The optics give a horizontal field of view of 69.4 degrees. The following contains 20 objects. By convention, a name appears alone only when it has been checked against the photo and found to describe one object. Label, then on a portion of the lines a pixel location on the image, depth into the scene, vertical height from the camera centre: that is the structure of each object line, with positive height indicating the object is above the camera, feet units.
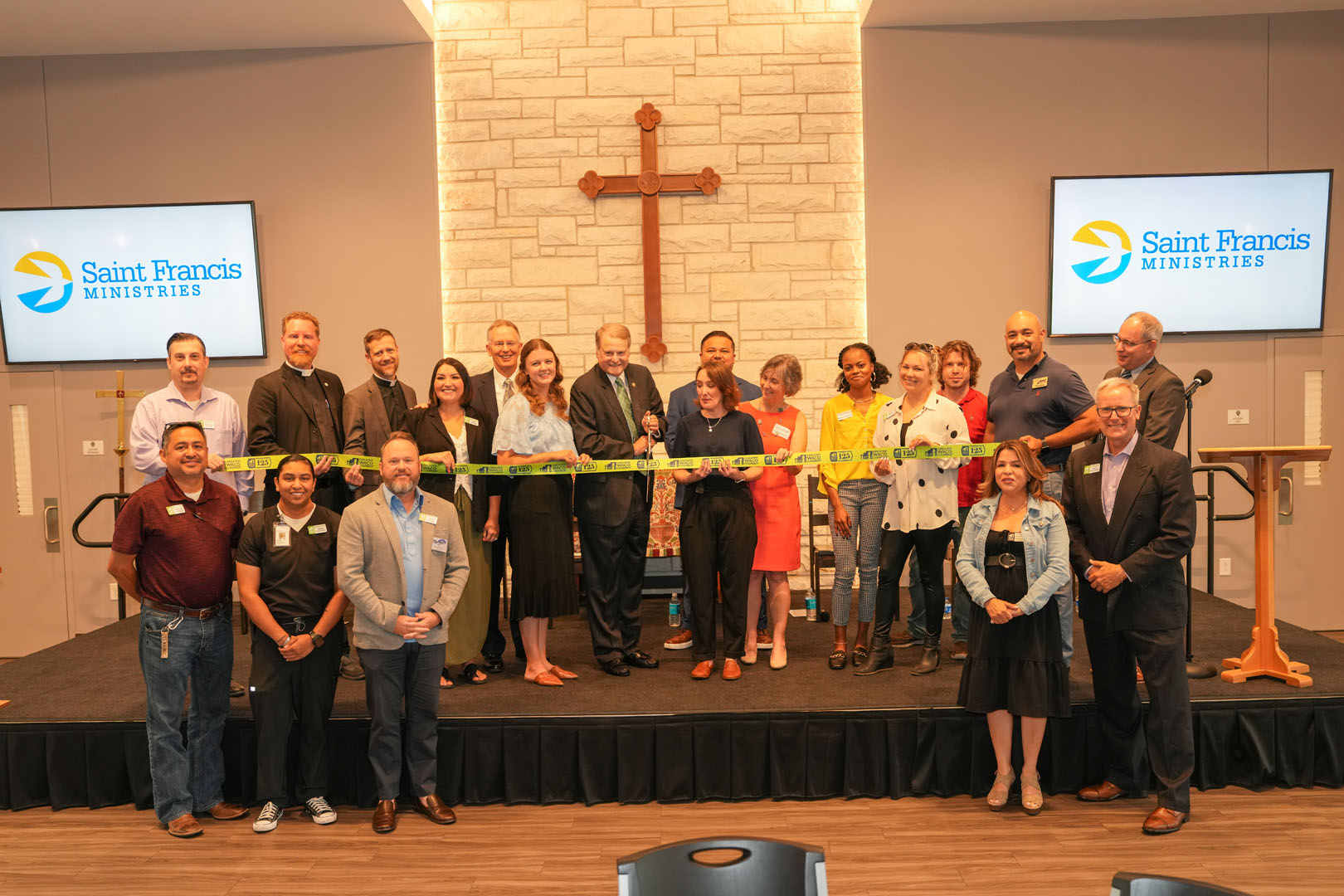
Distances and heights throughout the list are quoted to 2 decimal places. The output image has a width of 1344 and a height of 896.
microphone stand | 15.26 -4.82
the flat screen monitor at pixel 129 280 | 22.90 +2.56
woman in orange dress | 16.10 -2.08
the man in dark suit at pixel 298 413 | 15.33 -0.46
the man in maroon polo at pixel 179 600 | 13.10 -2.90
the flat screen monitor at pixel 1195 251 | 22.40 +2.64
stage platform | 14.12 -5.47
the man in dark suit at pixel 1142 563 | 12.57 -2.60
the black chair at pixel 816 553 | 20.29 -3.87
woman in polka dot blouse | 15.48 -1.88
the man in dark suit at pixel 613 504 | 15.97 -2.09
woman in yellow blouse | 15.99 -1.98
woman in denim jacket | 12.84 -3.10
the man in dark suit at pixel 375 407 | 15.60 -0.39
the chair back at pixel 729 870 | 6.05 -3.10
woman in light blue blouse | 15.44 -1.86
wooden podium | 14.96 -3.07
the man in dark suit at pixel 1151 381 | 14.05 -0.23
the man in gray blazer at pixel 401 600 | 12.98 -2.93
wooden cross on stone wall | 22.84 +4.43
